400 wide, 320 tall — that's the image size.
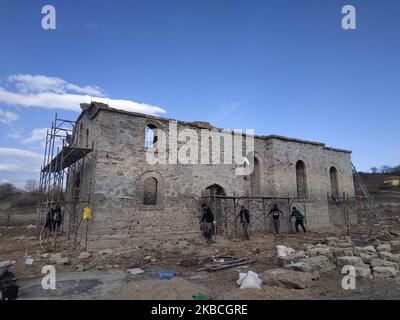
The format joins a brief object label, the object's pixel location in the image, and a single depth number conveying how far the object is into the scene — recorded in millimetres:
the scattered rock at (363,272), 6629
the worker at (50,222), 12281
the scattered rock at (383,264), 7068
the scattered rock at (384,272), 6602
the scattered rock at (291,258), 7760
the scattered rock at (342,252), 8320
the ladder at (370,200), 19062
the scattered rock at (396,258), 7540
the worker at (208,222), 11602
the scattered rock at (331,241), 10233
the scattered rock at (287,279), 5781
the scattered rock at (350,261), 7359
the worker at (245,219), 12695
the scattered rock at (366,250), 8567
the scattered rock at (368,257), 7611
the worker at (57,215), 12484
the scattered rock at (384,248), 9227
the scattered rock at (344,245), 9438
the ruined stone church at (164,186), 10977
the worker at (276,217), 13992
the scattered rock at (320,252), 8164
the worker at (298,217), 14453
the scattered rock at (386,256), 7742
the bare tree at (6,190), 39794
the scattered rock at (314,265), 6672
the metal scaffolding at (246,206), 13664
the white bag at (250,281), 5617
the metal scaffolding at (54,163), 11559
